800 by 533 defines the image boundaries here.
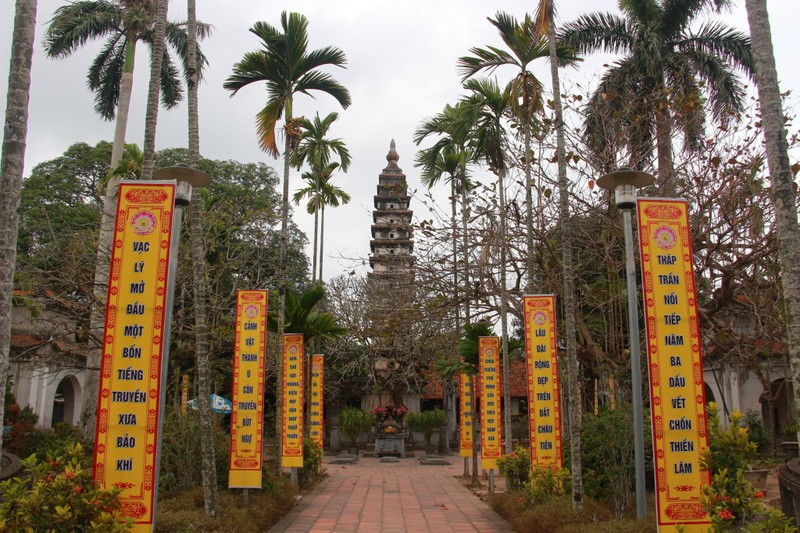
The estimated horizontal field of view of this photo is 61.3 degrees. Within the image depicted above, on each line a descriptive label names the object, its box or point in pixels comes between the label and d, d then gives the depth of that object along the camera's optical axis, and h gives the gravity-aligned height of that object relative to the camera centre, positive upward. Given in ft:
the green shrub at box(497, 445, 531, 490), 37.47 -3.97
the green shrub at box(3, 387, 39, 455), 46.57 -1.93
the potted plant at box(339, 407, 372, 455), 87.61 -3.41
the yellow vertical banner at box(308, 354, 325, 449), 61.41 -0.23
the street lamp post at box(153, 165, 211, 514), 20.26 +6.51
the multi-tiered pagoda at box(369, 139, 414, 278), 117.39 +31.65
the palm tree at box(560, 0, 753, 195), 55.11 +28.88
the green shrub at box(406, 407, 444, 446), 89.81 -3.24
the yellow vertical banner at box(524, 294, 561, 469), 32.42 +1.37
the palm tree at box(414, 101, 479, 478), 40.81 +19.50
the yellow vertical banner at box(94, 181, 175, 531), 18.83 +1.17
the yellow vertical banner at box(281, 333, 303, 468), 40.52 -0.33
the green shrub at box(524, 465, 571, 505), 29.12 -3.79
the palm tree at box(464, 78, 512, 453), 40.93 +16.49
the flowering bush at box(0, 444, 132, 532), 16.02 -2.55
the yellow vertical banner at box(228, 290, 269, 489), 30.25 +0.29
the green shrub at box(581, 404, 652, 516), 26.58 -2.43
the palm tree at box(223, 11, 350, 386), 41.09 +19.87
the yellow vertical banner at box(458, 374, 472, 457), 55.72 -1.97
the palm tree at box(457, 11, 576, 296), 33.55 +16.91
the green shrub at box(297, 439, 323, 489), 45.06 -4.50
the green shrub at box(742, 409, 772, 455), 51.85 -2.84
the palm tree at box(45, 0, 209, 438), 46.55 +29.20
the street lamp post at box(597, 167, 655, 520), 20.76 +3.78
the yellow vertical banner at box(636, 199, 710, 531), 19.42 +0.89
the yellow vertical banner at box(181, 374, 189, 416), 37.10 +0.28
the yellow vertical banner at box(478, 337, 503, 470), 43.32 +0.36
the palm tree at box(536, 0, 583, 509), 25.22 +4.73
